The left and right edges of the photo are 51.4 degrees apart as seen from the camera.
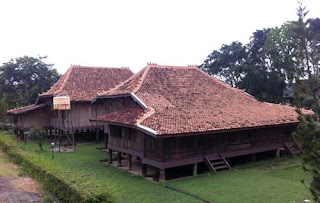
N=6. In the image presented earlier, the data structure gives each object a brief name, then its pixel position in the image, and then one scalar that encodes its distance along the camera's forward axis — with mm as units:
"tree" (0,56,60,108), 37969
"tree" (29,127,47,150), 23609
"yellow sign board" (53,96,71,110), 22516
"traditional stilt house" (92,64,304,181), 15352
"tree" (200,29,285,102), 34656
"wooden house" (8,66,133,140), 26609
